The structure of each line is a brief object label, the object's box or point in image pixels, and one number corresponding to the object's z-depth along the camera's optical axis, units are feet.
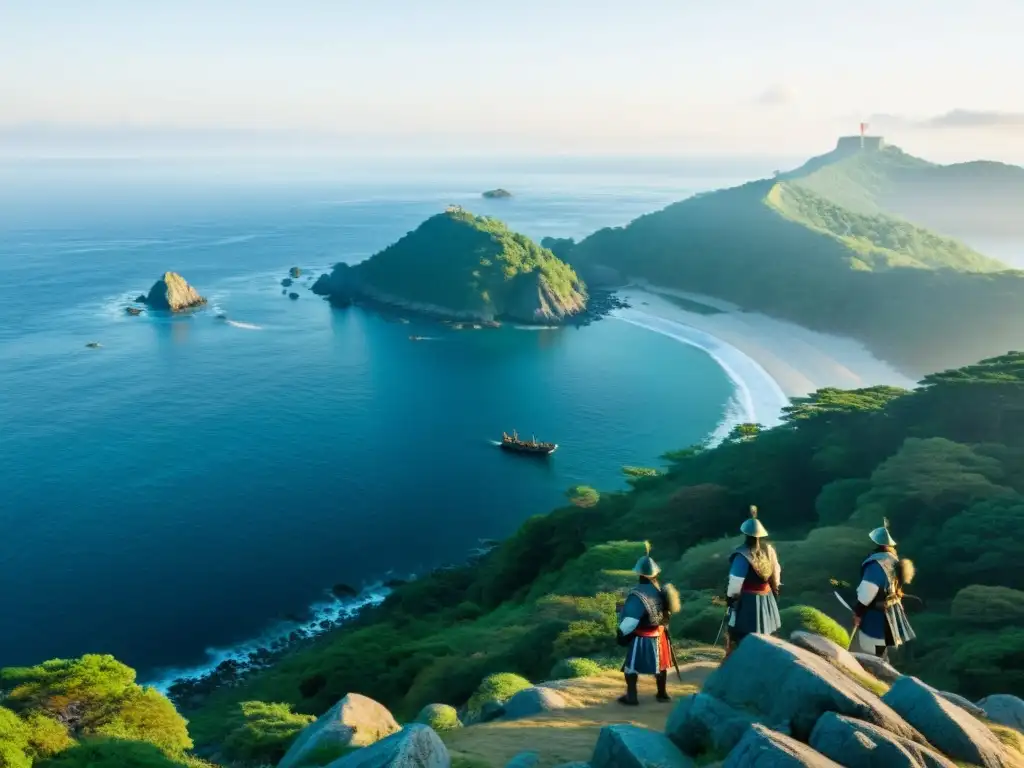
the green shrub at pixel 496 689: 63.36
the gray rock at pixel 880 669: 51.75
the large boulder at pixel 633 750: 33.65
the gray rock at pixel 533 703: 51.34
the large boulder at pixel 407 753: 35.04
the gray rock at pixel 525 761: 39.52
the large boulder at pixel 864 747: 31.04
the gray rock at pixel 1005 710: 46.39
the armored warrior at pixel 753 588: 47.93
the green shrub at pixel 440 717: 56.18
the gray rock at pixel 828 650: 46.16
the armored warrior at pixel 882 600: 51.06
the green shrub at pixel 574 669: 64.03
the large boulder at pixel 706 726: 35.24
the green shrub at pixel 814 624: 62.39
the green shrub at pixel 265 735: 66.39
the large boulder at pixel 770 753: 28.89
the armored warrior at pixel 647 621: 46.39
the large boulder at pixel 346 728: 46.09
